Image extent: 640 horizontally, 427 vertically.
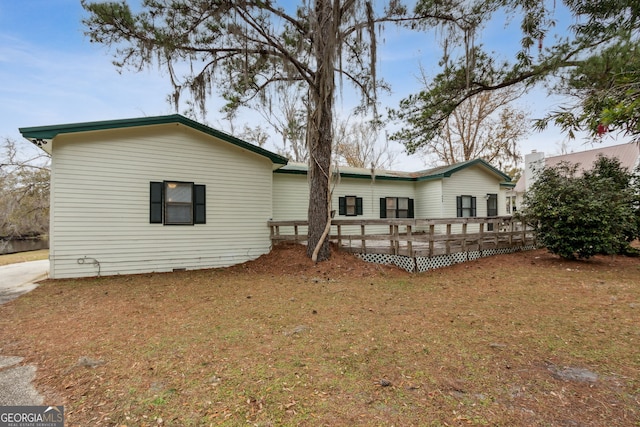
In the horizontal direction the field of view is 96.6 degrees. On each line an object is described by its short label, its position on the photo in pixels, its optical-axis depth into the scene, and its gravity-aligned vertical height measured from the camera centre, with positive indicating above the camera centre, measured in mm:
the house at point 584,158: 18641 +4150
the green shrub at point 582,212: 7059 +125
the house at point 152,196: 6734 +657
